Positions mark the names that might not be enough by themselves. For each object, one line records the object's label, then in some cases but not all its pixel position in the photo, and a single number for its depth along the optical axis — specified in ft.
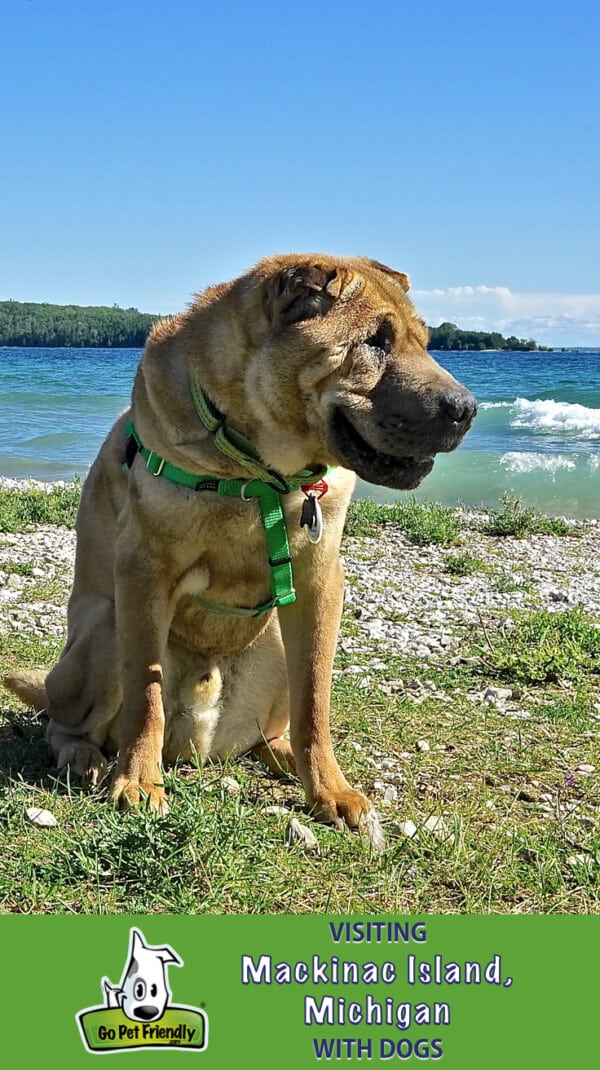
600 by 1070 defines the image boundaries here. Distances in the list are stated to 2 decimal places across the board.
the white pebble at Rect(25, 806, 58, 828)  11.01
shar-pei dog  10.88
